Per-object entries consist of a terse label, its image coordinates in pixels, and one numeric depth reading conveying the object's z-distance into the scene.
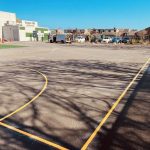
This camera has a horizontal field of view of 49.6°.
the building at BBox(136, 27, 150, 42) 59.78
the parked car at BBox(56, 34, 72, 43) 56.92
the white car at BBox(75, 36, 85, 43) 62.96
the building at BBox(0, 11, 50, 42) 69.85
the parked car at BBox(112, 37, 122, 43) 56.57
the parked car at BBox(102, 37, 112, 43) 58.85
